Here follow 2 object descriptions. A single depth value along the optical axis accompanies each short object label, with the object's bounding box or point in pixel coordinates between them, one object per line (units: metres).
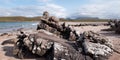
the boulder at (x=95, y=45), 3.40
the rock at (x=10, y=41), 5.26
